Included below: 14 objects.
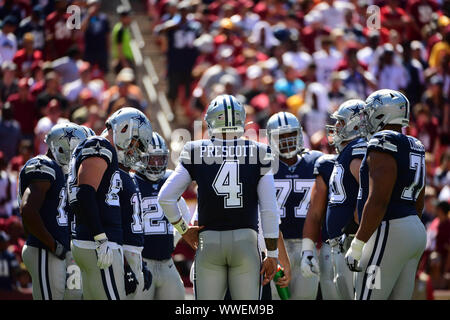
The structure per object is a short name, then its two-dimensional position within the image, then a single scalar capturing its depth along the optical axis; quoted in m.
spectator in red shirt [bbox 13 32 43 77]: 29.48
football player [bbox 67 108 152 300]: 13.24
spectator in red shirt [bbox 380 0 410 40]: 31.84
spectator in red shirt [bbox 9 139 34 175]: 25.12
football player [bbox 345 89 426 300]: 13.15
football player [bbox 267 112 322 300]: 17.30
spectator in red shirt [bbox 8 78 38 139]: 27.23
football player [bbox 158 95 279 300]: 13.89
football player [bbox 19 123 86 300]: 15.08
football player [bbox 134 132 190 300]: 16.69
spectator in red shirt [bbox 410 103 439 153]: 27.92
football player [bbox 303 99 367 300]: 15.39
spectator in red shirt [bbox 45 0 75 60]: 29.94
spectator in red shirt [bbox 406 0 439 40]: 32.91
